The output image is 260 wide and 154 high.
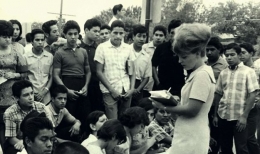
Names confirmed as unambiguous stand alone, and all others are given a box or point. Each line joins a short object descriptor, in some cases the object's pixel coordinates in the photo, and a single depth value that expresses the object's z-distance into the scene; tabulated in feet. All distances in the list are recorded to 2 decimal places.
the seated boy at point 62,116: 19.79
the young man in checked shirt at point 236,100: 21.99
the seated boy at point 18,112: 17.07
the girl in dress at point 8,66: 19.54
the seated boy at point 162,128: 19.84
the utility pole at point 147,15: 28.63
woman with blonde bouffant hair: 11.38
